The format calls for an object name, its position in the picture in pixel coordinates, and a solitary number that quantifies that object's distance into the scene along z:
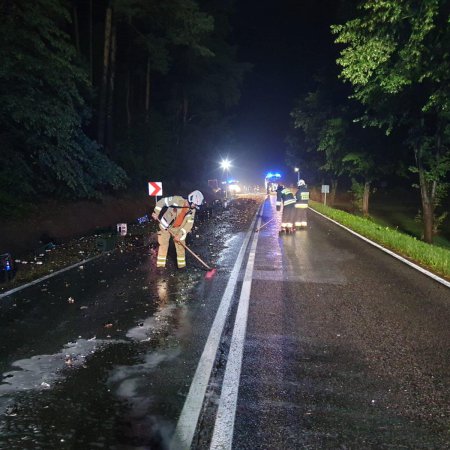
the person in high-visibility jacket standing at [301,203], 18.30
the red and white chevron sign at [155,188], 21.34
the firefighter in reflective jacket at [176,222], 10.41
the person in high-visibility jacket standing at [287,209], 18.69
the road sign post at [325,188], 37.91
